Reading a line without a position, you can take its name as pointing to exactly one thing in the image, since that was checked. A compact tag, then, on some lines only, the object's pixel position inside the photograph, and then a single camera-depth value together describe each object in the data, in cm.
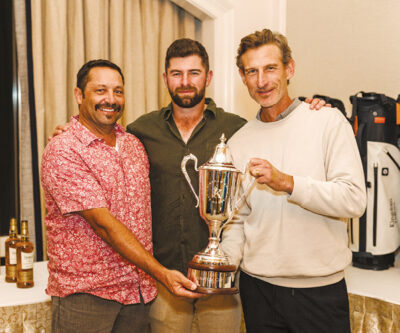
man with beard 171
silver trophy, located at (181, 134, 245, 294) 138
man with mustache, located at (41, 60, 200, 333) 146
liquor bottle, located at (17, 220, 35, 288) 186
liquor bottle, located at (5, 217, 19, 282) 192
